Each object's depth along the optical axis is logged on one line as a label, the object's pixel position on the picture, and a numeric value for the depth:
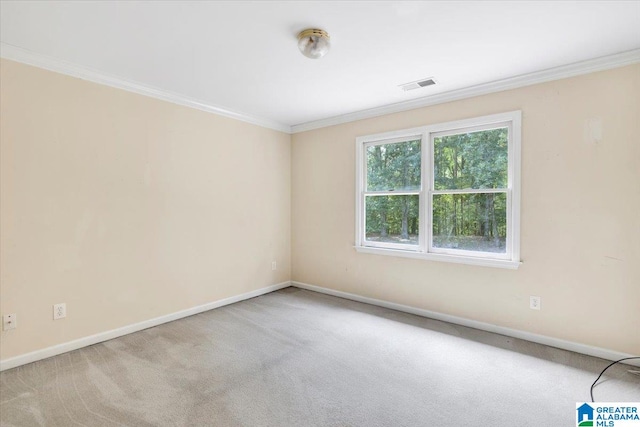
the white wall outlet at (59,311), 2.55
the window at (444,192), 3.02
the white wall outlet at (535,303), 2.81
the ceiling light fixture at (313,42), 2.11
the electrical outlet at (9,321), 2.31
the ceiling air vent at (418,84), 2.98
